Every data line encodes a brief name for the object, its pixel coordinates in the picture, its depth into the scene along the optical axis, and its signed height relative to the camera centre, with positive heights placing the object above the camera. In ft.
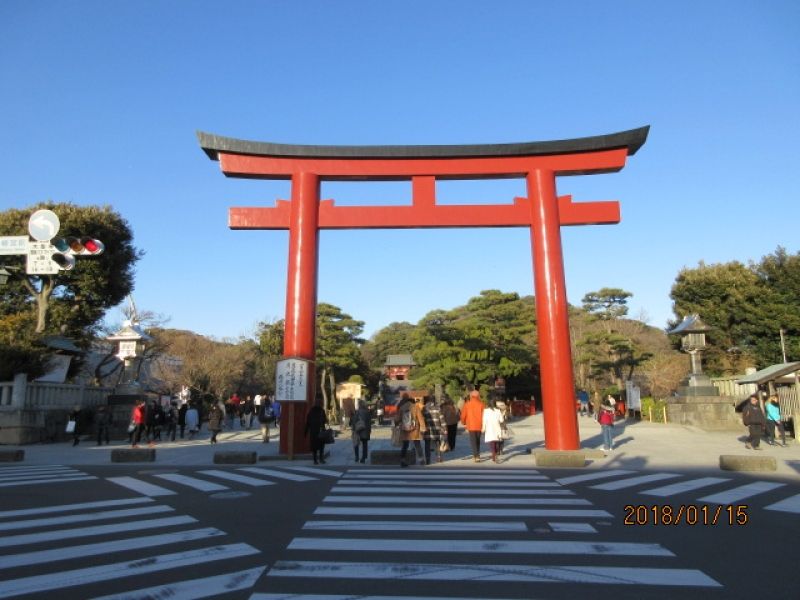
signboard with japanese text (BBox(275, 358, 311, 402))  41.86 +2.53
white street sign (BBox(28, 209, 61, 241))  29.60 +10.32
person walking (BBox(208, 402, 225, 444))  58.18 -0.55
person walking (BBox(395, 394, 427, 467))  39.19 -0.62
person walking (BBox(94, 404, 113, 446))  58.80 -0.56
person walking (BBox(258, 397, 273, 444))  57.88 -0.26
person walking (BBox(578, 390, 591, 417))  105.70 +2.13
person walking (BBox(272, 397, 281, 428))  72.26 +0.58
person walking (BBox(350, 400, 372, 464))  41.14 -0.92
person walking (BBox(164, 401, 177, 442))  65.36 -0.57
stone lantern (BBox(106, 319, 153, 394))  65.62 +8.43
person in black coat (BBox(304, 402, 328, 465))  40.58 -1.03
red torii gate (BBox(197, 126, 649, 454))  45.78 +20.14
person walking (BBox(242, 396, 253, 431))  86.33 +0.26
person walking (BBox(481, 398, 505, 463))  40.88 -0.98
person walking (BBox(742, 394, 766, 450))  47.11 -0.79
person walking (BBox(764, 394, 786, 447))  52.24 -0.46
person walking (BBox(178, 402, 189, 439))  68.94 -0.36
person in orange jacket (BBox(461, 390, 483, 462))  40.91 -0.53
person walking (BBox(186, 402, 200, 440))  66.28 -0.47
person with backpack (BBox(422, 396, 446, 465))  41.22 -1.13
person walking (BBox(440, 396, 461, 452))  47.14 -0.16
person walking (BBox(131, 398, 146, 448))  52.70 -0.43
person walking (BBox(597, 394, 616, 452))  49.29 -1.09
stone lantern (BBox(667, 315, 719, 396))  67.77 +7.65
